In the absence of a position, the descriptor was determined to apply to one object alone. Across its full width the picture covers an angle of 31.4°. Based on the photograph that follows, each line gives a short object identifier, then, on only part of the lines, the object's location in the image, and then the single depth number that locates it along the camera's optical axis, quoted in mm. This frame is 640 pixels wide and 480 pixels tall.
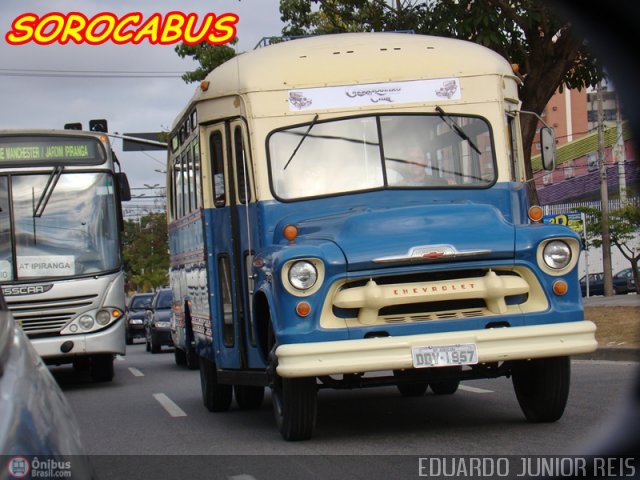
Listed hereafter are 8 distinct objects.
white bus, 15445
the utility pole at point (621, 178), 35456
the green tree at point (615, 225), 40781
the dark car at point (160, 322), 26266
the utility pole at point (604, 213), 37000
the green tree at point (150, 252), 82750
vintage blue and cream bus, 7797
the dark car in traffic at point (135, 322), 35781
